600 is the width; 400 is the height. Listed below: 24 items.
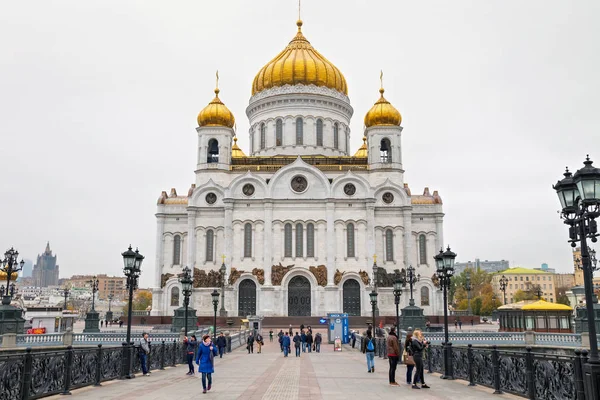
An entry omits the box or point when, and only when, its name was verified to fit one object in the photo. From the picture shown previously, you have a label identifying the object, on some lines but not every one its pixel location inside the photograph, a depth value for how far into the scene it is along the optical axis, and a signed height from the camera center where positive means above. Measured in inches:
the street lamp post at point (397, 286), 1086.4 +21.3
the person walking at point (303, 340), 1170.3 -87.3
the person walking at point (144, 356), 661.3 -66.9
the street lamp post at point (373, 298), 1202.6 -1.7
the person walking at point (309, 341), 1128.8 -85.6
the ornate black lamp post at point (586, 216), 330.3 +53.6
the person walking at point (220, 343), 983.0 -78.8
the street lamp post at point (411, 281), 1235.4 +41.2
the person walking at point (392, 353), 575.8 -56.7
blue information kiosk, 1275.8 -64.9
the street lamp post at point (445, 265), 741.9 +41.8
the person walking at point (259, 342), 1093.1 -84.3
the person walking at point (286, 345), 995.3 -82.9
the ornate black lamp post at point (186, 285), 1089.3 +25.1
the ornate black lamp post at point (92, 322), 1278.3 -53.1
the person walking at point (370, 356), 701.1 -72.9
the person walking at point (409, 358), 559.5 -60.2
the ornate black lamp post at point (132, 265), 738.8 +42.8
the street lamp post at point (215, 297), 1214.5 +1.8
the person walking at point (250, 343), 1103.0 -87.5
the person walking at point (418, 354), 542.3 -55.7
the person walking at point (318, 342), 1141.1 -89.0
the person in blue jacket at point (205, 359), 510.0 -55.5
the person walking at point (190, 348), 697.6 -65.5
